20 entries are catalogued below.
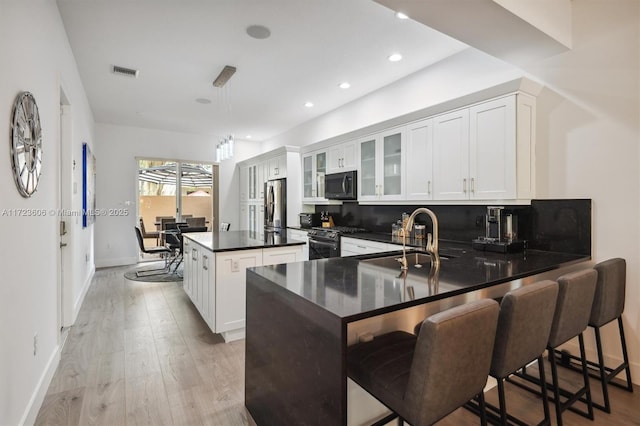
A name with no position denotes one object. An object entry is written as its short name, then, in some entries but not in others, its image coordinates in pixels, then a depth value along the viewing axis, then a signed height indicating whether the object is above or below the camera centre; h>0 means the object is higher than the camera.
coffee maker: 2.75 -0.16
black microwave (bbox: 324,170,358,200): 4.38 +0.37
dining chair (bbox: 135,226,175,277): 5.44 -0.71
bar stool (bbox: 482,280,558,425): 1.37 -0.52
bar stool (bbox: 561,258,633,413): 2.02 -0.61
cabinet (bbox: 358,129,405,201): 3.72 +0.56
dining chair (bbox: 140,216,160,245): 6.92 -0.49
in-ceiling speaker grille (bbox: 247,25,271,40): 2.89 +1.67
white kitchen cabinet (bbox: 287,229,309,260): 4.75 -0.37
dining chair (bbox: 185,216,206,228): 6.87 -0.20
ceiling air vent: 3.79 +1.71
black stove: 4.18 -0.40
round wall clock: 1.66 +0.39
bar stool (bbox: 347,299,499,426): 1.07 -0.58
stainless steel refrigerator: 5.58 +0.11
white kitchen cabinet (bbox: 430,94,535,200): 2.65 +0.55
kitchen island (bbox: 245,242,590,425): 1.18 -0.46
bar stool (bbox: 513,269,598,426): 1.69 -0.56
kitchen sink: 2.03 -0.34
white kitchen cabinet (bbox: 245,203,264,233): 6.58 -0.09
